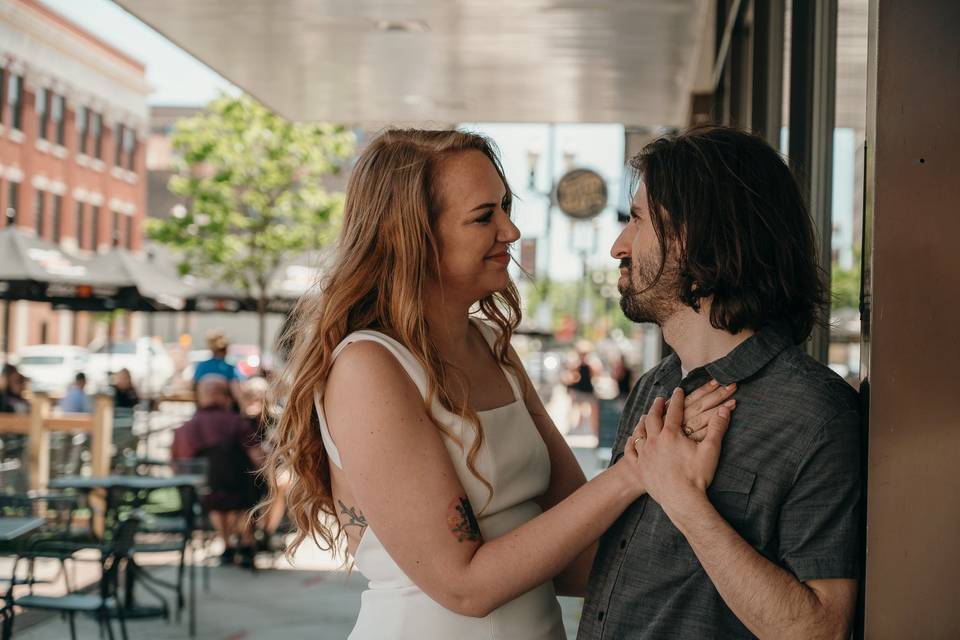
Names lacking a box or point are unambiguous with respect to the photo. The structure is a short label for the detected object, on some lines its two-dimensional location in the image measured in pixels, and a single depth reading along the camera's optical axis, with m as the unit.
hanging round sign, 15.84
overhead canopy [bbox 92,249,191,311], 14.62
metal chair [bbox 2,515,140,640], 6.10
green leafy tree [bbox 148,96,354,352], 28.20
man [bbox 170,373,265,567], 9.28
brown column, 1.55
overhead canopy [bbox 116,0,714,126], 8.41
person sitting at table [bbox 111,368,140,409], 15.46
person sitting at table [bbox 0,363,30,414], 12.56
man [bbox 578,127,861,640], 1.75
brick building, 36.56
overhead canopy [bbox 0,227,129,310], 13.36
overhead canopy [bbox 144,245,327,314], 15.87
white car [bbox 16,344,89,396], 33.11
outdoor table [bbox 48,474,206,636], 7.77
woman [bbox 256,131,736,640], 2.25
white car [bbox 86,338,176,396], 34.41
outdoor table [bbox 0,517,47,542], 5.83
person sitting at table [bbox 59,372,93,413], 14.75
